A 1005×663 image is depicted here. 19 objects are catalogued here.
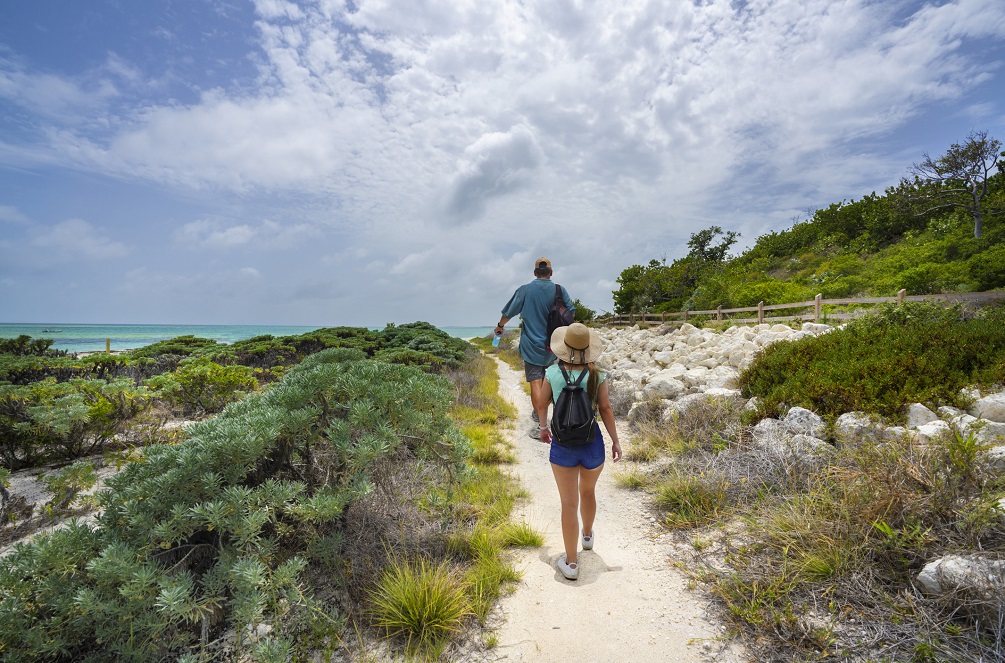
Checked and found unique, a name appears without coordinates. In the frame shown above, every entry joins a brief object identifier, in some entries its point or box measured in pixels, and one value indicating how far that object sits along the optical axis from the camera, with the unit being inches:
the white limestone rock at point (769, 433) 159.0
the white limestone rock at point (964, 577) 79.1
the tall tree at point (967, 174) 961.5
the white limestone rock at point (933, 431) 123.1
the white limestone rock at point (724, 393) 221.8
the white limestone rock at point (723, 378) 255.9
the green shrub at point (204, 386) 273.7
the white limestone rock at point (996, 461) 106.1
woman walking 113.7
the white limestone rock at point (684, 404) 221.0
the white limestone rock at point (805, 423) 162.7
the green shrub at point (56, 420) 194.9
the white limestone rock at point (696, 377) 270.4
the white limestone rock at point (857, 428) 142.4
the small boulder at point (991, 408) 145.9
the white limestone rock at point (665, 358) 392.8
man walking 214.2
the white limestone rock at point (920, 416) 153.2
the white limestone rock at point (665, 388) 267.3
